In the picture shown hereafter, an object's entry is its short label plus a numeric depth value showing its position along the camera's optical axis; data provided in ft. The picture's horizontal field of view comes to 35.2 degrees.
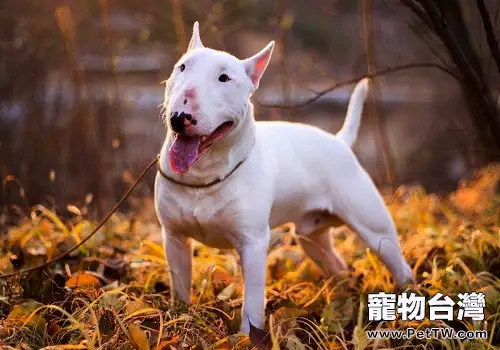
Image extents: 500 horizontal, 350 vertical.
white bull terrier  10.16
